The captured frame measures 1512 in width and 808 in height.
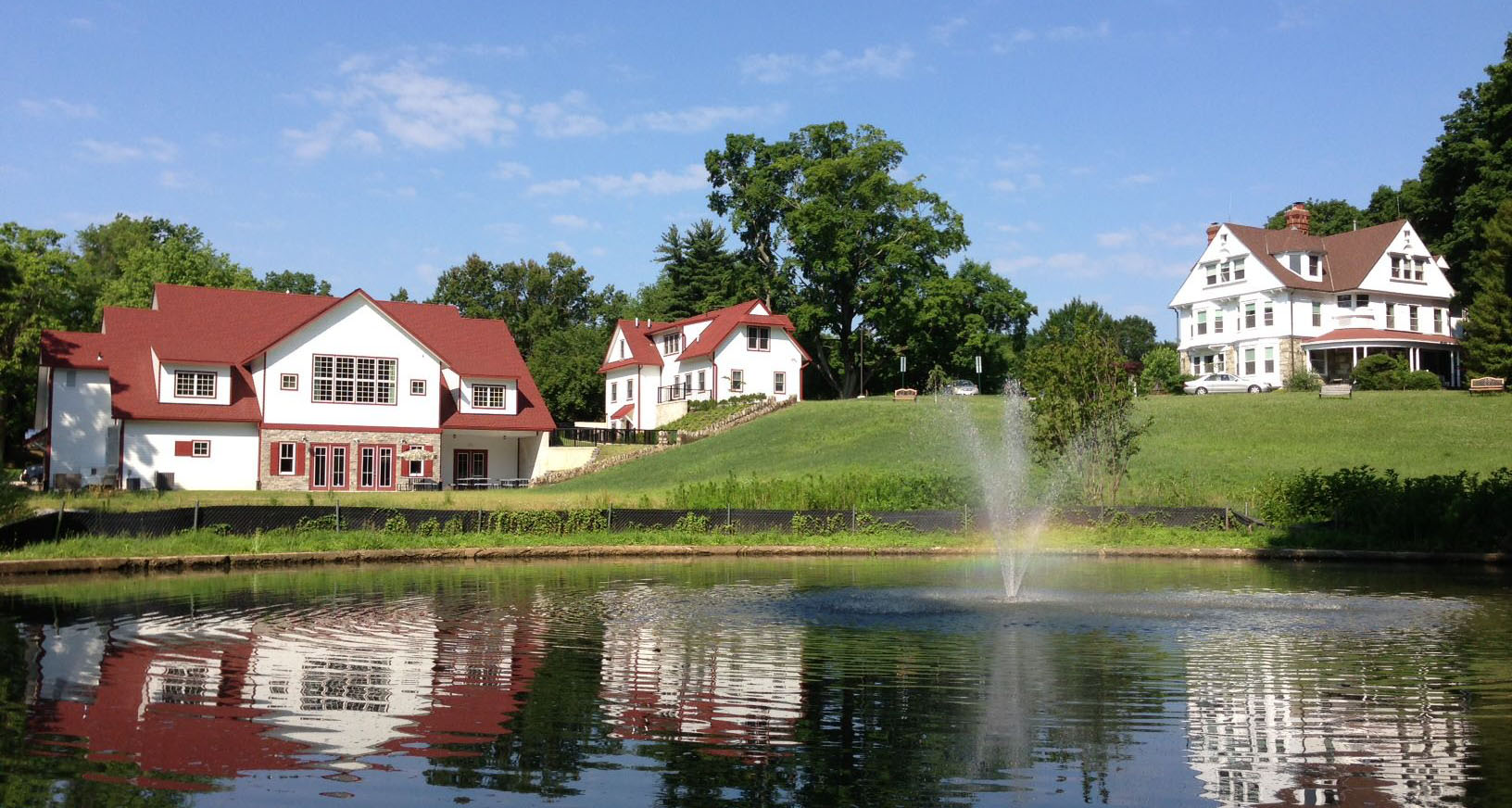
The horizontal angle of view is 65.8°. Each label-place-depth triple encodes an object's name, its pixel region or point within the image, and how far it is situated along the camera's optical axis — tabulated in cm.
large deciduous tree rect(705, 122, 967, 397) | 8519
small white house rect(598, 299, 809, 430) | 7788
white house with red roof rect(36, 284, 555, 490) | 5478
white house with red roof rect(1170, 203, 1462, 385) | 7531
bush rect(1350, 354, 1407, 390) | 6650
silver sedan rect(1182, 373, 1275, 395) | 7056
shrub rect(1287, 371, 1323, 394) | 6862
